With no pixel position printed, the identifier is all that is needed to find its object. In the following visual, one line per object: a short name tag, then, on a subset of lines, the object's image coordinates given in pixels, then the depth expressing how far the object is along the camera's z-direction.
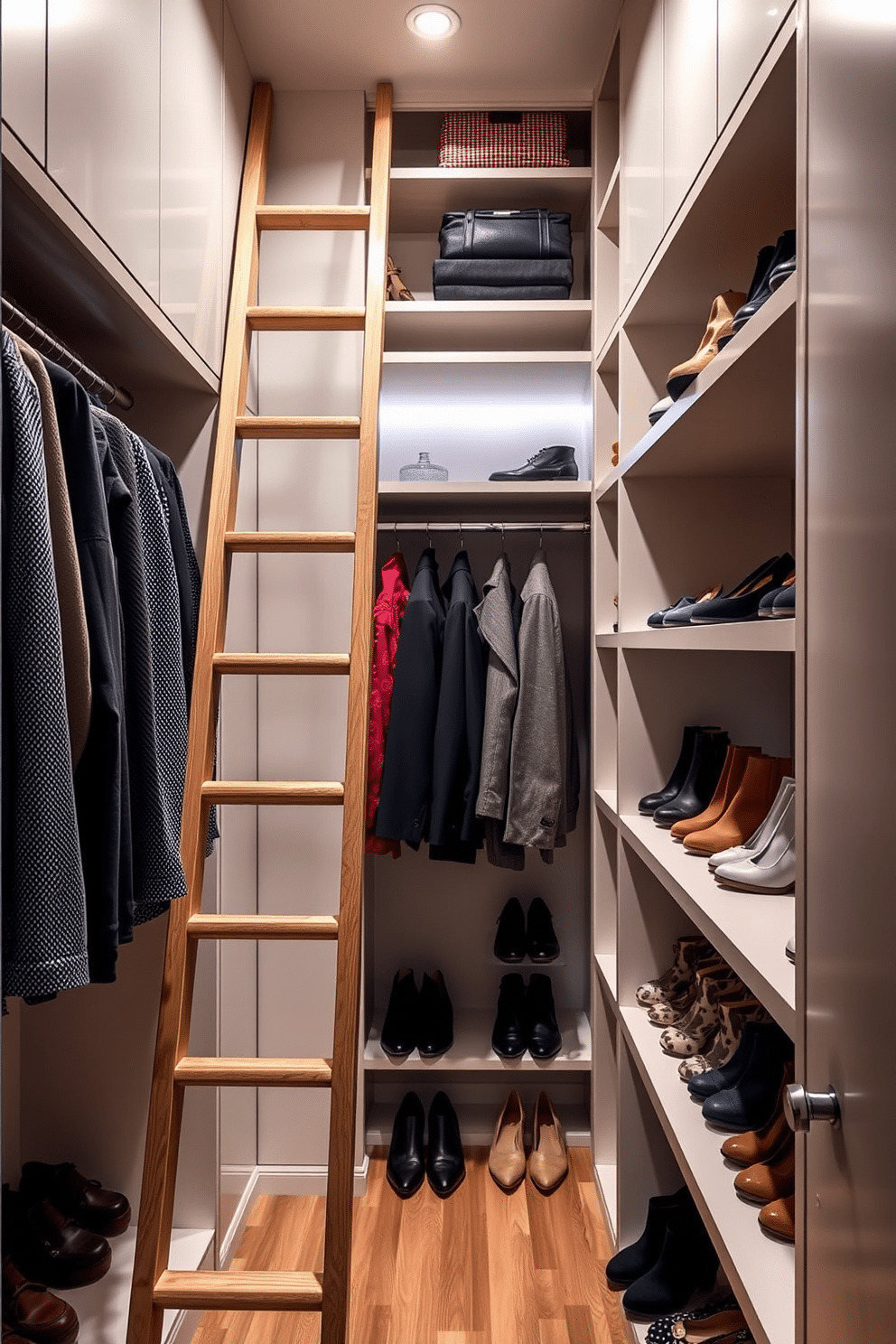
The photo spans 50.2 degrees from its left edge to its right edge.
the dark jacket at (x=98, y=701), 1.24
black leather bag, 2.53
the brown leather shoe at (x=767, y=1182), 1.33
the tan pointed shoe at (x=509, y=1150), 2.44
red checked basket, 2.51
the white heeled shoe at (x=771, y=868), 1.47
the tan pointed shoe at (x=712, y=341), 1.51
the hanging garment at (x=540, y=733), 2.47
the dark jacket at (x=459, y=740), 2.49
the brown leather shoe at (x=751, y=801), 1.73
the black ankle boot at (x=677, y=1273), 1.72
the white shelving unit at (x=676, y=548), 1.25
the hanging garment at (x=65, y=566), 1.21
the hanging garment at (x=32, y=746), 1.09
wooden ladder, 1.48
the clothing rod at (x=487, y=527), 2.61
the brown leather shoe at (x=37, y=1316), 1.55
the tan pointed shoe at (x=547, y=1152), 2.44
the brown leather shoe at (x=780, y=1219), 1.24
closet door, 0.79
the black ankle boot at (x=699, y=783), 1.94
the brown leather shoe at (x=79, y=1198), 1.88
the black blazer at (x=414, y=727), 2.49
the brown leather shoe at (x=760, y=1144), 1.41
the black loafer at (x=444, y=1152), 2.42
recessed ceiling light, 2.14
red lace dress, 2.54
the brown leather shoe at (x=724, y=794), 1.81
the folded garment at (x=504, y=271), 2.53
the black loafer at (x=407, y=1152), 2.42
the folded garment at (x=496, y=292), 2.54
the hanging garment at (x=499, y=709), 2.48
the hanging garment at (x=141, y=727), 1.40
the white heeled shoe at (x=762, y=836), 1.51
